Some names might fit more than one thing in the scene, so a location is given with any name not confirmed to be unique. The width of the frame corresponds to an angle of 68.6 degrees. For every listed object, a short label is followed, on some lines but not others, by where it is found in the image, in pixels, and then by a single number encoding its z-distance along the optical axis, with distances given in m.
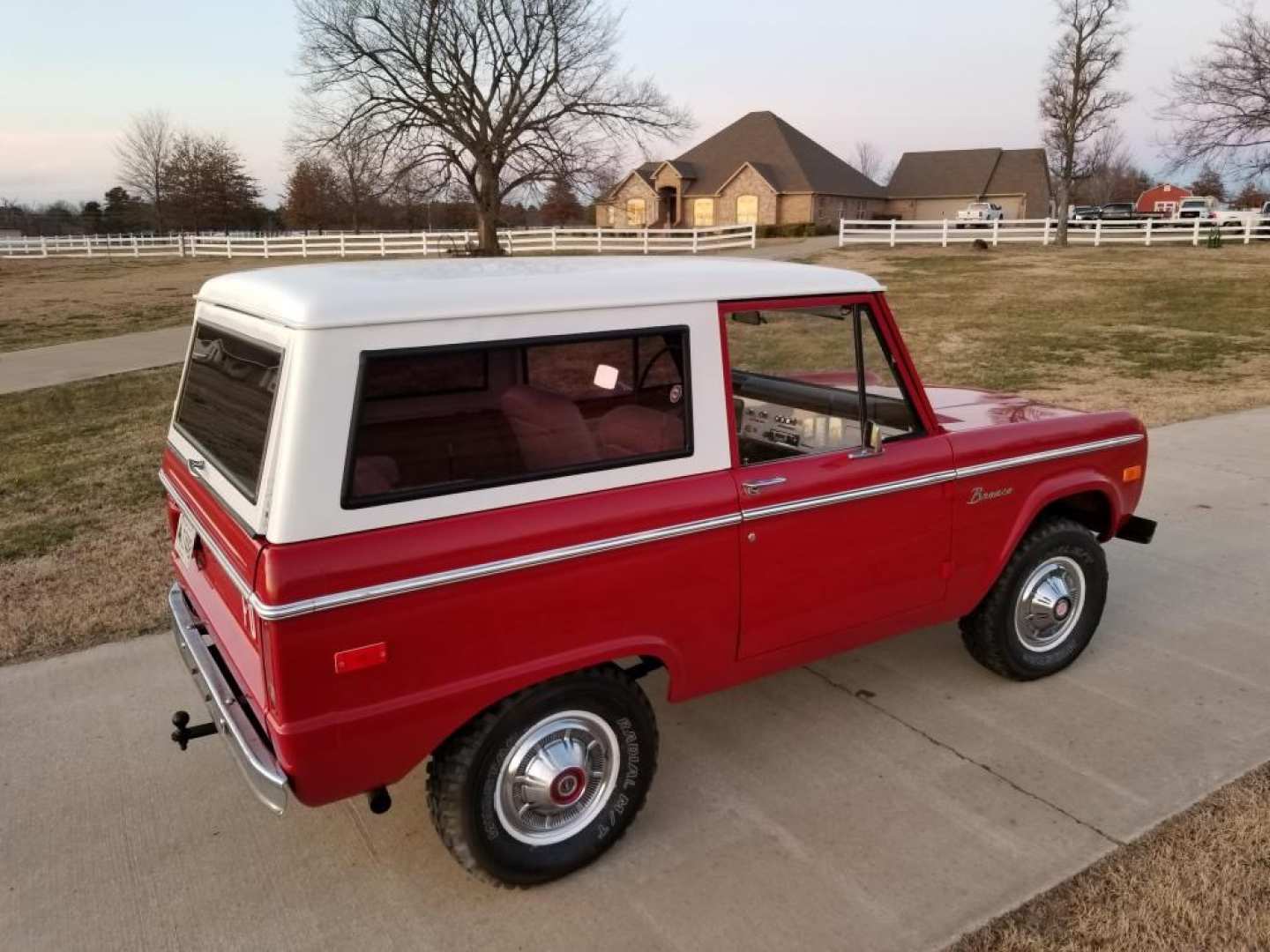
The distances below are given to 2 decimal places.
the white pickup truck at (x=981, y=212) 45.48
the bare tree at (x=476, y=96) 34.88
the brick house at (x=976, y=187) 59.00
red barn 75.25
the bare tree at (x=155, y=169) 63.66
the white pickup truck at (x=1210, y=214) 32.91
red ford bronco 2.32
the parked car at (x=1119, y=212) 45.00
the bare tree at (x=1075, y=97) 35.06
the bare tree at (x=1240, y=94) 28.03
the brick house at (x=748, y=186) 51.06
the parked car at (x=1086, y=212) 51.59
